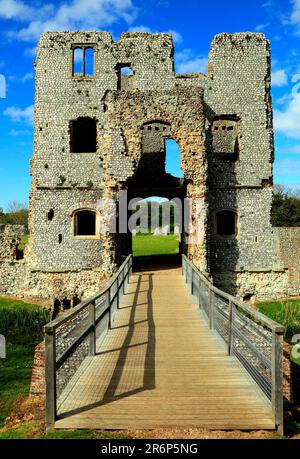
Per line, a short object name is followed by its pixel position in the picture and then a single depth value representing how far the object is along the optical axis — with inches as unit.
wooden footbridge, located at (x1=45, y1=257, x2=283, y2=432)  202.2
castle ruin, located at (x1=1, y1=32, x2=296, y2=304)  770.8
